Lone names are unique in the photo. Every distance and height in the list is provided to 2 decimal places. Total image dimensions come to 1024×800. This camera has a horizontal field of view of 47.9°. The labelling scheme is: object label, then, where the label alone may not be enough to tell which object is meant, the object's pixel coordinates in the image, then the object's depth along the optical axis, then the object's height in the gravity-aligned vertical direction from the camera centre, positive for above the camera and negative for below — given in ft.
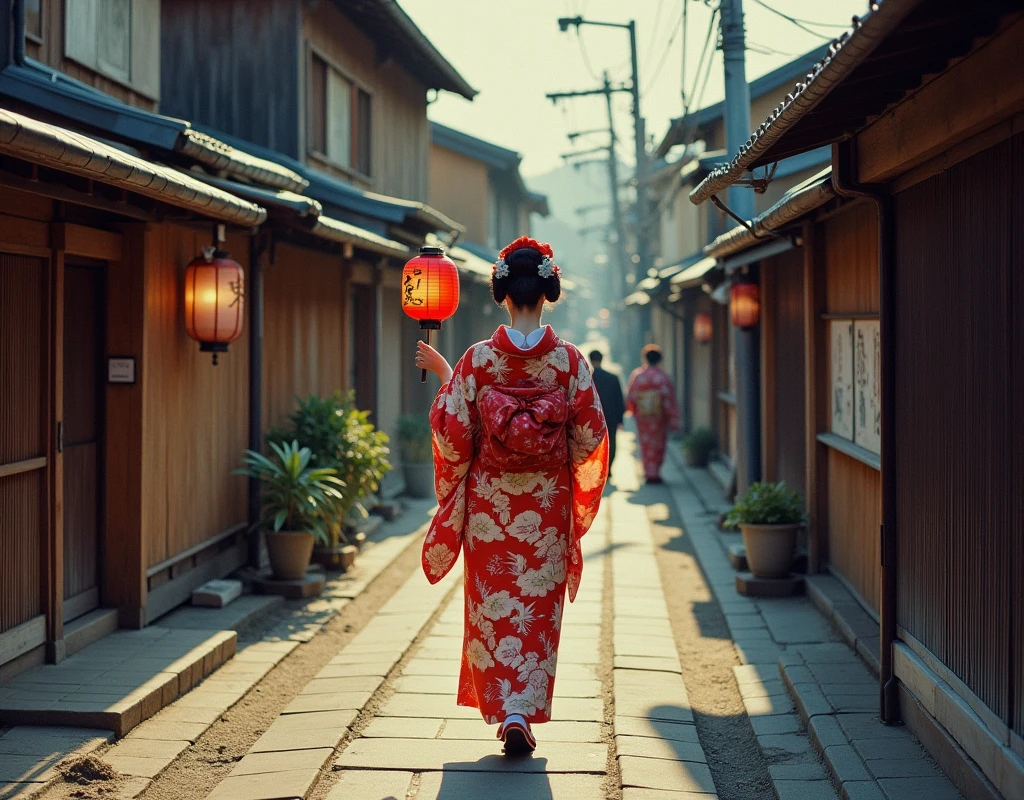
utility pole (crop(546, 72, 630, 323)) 107.86 +26.90
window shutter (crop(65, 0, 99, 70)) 29.45 +10.25
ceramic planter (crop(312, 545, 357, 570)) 34.65 -4.03
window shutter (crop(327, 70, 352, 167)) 50.08 +13.55
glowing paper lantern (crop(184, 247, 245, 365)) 27.27 +3.01
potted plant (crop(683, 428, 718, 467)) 63.36 -1.41
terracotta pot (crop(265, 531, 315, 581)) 30.89 -3.47
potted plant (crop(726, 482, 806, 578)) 30.94 -2.78
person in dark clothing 50.60 +1.28
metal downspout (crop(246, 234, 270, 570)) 33.04 +2.12
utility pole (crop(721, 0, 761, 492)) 37.47 +7.25
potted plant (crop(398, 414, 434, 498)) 51.75 -1.55
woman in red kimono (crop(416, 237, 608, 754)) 18.07 -1.12
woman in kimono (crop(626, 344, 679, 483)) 57.72 +0.63
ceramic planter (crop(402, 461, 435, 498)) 51.72 -2.39
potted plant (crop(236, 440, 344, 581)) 30.99 -2.25
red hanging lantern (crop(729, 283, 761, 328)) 38.73 +3.91
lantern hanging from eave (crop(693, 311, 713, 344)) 66.80 +5.48
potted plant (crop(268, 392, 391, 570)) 33.99 -0.82
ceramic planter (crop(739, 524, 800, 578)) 30.89 -3.46
